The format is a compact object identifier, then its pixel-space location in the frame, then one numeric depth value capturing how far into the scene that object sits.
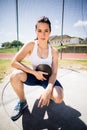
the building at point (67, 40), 39.25
